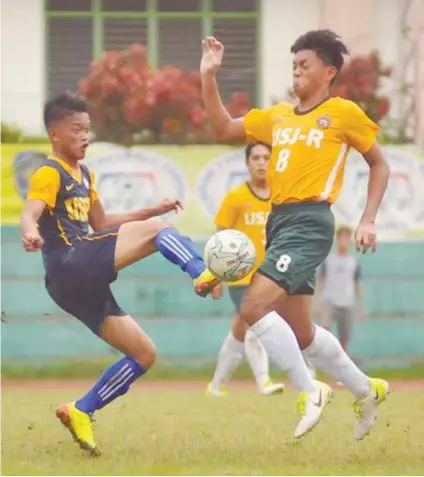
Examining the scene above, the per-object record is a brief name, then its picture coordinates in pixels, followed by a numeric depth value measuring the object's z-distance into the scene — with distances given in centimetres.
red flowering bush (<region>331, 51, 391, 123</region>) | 3503
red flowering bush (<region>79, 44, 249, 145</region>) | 3512
